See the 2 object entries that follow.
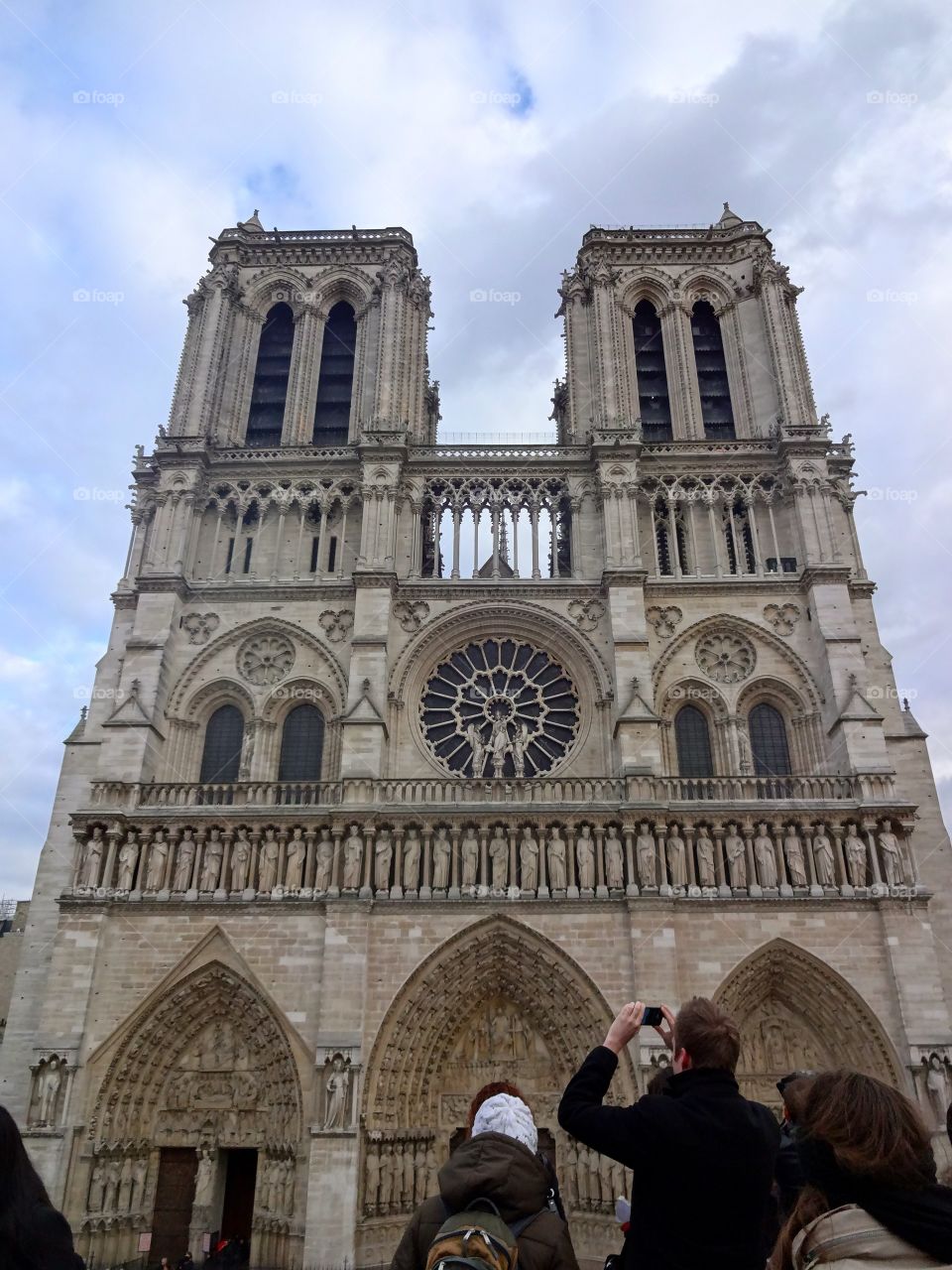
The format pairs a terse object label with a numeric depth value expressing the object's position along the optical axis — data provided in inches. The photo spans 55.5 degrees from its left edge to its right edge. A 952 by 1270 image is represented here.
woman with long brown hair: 81.9
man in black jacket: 108.7
